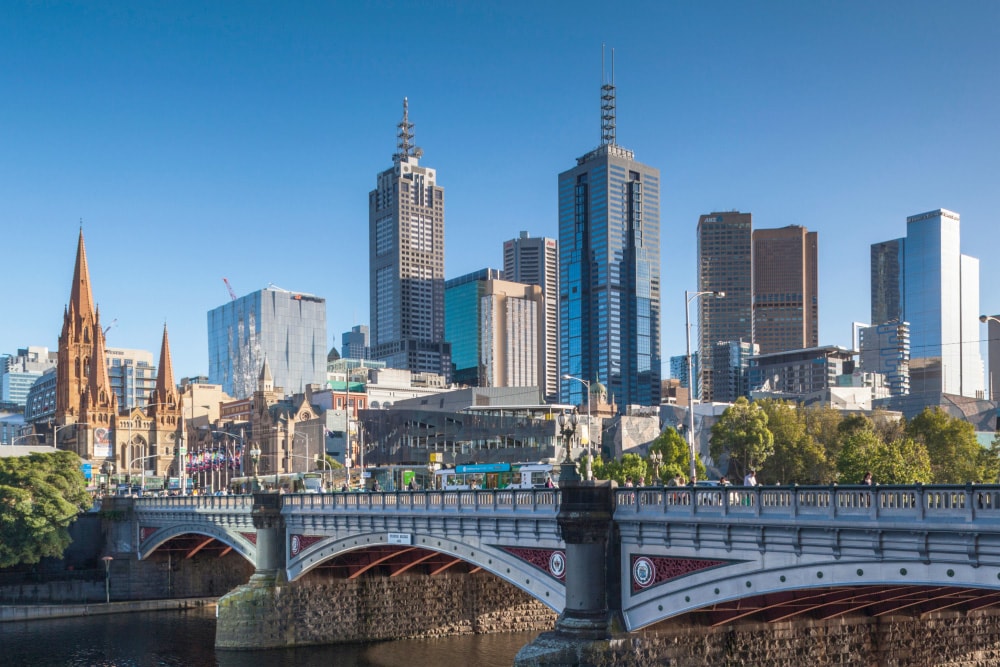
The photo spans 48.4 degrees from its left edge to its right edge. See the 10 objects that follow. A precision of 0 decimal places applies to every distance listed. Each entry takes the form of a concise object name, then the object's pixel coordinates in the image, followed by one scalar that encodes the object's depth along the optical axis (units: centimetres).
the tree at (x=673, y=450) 10981
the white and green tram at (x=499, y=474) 8125
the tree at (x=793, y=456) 11619
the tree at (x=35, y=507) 9312
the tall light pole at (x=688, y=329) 5042
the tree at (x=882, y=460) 9144
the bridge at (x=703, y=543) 3148
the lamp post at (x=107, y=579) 9326
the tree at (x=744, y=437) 11419
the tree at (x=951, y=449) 10596
